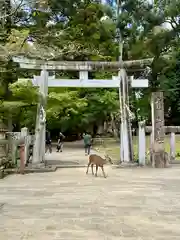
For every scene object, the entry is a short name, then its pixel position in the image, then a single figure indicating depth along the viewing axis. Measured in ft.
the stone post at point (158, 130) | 47.93
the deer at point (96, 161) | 39.93
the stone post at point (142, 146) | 49.37
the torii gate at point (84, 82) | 48.04
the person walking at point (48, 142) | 74.95
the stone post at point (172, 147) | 55.93
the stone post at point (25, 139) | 48.58
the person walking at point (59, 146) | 80.24
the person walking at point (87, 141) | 69.87
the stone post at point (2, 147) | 43.09
